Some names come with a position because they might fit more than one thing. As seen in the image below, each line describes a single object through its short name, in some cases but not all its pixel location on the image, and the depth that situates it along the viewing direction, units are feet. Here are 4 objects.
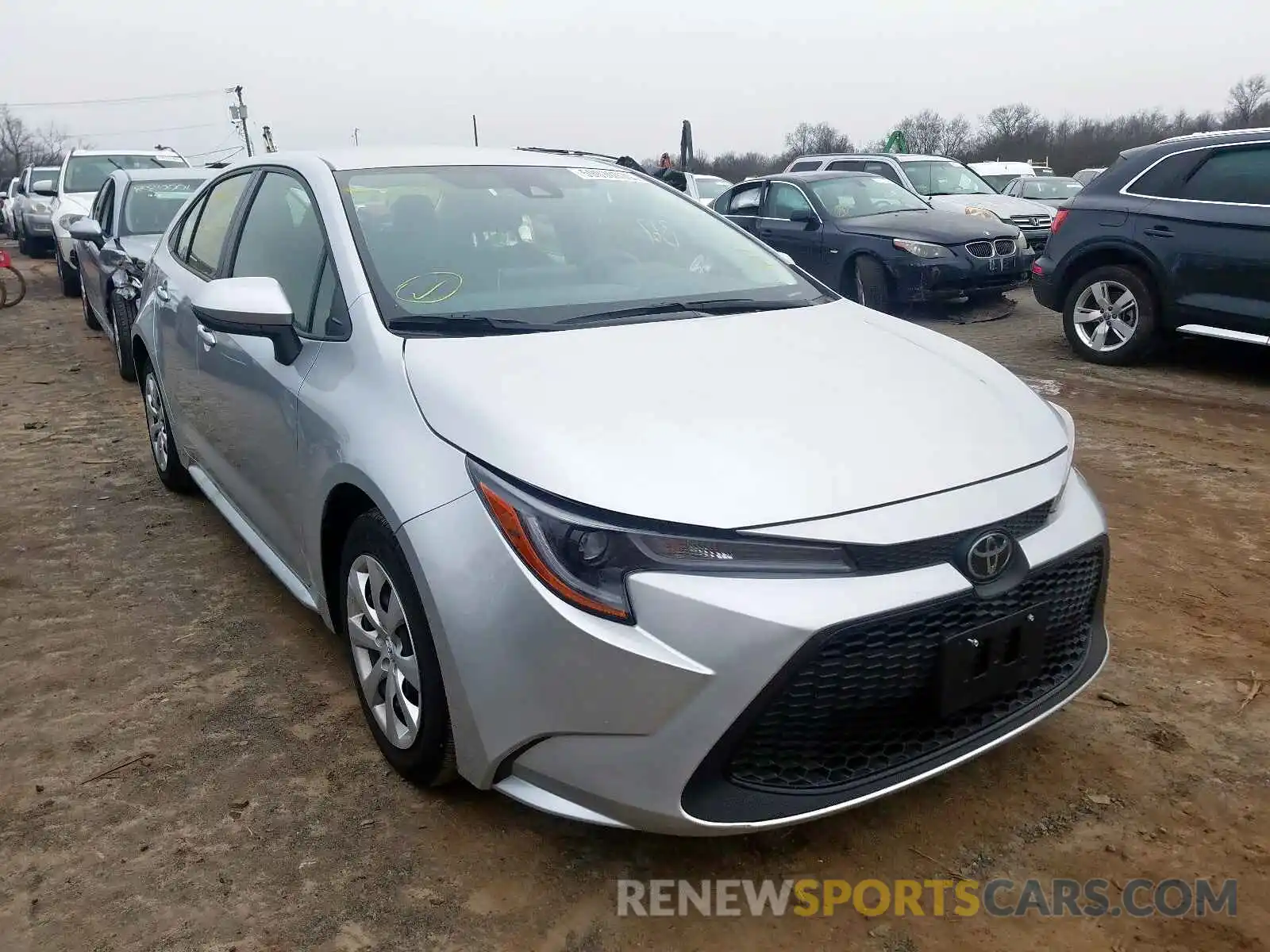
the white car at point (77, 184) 40.91
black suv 20.29
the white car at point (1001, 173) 62.95
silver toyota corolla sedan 6.11
